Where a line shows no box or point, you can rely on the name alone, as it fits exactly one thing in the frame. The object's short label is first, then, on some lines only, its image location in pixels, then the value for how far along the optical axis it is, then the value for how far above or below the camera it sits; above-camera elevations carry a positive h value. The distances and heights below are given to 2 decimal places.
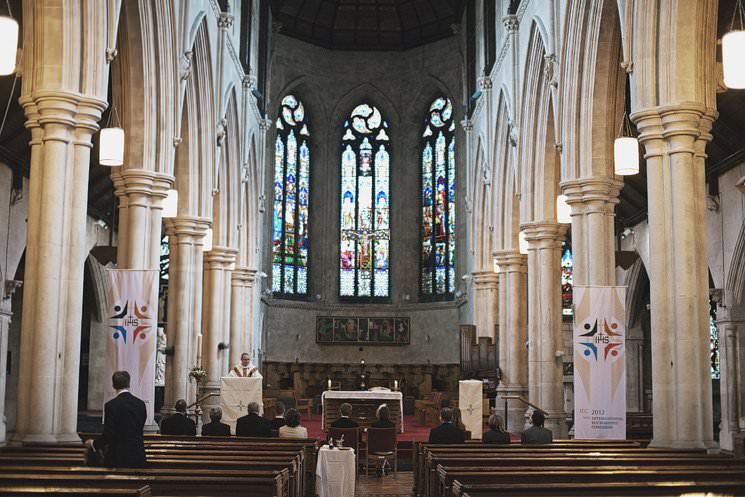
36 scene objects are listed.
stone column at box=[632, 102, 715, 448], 11.52 +1.21
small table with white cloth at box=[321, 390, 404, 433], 18.79 -0.72
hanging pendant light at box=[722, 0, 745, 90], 10.28 +3.35
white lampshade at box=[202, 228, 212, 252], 20.25 +2.73
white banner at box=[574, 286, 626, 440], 13.15 +0.11
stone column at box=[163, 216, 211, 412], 19.00 +1.37
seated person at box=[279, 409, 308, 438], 12.52 -0.79
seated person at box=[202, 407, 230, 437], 12.61 -0.80
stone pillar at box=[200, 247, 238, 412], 23.41 +1.40
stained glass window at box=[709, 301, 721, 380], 25.45 +0.54
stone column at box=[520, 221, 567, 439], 18.58 +0.98
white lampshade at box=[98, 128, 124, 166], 12.89 +2.97
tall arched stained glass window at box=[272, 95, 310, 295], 35.59 +6.31
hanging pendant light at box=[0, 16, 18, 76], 10.30 +3.47
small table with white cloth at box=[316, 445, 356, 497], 10.61 -1.14
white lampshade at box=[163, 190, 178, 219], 17.05 +2.89
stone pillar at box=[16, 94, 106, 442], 11.33 +1.25
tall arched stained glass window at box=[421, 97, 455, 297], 35.62 +6.32
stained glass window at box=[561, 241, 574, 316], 31.69 +3.04
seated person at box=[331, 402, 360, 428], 13.20 -0.72
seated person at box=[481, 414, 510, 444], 11.53 -0.78
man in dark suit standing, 7.63 -0.52
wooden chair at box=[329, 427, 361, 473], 13.14 -0.93
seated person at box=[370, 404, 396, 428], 13.50 -0.73
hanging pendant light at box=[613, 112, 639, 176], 13.15 +2.96
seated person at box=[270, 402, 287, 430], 13.54 -0.77
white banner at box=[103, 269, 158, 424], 13.27 +0.54
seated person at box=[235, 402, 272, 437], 12.49 -0.75
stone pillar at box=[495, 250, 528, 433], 23.03 +0.92
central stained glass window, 36.81 +6.30
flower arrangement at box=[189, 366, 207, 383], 18.83 -0.11
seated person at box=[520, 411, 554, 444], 11.44 -0.76
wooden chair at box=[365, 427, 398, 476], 13.52 -1.03
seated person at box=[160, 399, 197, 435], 12.39 -0.74
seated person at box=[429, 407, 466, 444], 11.74 -0.80
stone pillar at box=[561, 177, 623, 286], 15.54 +2.34
